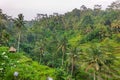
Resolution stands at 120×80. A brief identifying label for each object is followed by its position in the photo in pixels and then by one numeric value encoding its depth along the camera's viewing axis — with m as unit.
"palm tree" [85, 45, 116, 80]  69.31
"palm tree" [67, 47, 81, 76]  78.44
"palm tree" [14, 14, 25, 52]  92.12
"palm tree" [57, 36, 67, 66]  91.12
